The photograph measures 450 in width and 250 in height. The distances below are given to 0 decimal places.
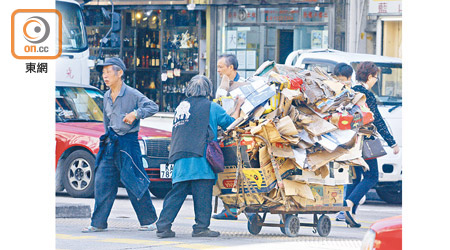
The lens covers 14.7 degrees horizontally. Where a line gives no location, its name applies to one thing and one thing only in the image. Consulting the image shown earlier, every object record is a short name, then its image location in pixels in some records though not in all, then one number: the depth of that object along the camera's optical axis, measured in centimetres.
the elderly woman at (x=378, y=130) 2035
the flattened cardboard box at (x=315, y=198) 1746
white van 2556
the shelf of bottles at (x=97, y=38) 4583
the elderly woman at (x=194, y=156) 1710
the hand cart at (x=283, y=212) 1720
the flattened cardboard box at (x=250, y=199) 1727
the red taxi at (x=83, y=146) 2393
